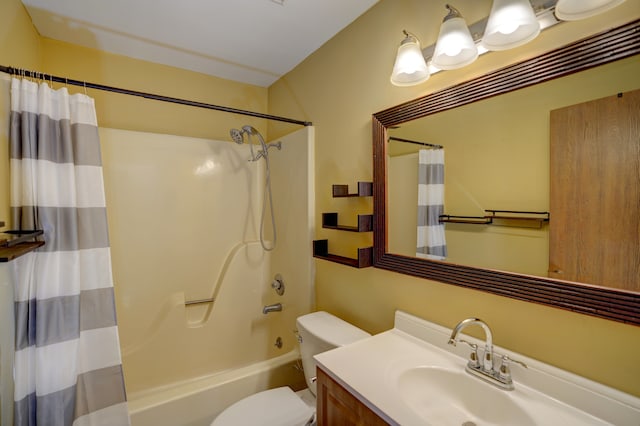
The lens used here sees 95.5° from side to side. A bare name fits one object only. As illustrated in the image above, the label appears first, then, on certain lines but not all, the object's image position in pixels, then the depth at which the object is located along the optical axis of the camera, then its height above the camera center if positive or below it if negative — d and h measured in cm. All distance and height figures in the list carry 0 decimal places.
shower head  223 +56
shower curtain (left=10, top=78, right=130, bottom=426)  123 -28
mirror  79 +4
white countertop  81 -59
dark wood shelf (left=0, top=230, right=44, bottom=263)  94 -13
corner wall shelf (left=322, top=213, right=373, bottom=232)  147 -9
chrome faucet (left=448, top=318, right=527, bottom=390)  96 -56
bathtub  153 -107
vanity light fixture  84 +58
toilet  140 -101
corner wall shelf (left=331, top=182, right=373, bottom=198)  148 +8
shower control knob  229 -62
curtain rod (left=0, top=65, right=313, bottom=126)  124 +59
